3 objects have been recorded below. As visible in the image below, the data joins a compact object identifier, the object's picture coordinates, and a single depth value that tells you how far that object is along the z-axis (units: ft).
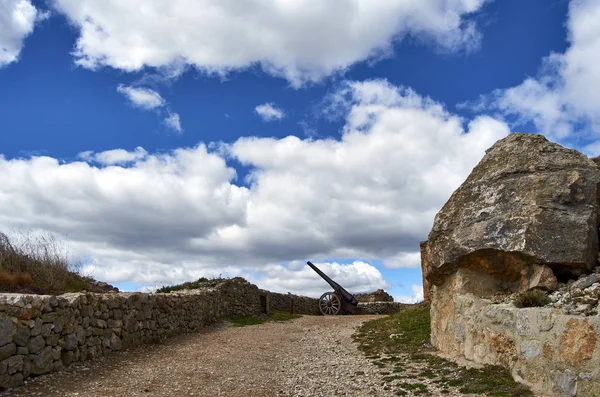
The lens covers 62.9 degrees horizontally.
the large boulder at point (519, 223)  27.30
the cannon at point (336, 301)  81.25
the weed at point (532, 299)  24.28
